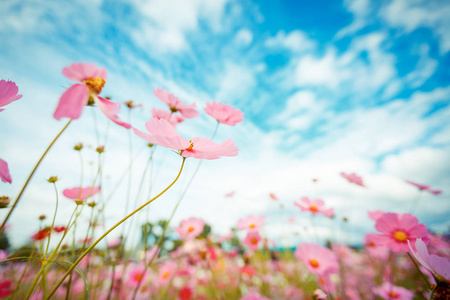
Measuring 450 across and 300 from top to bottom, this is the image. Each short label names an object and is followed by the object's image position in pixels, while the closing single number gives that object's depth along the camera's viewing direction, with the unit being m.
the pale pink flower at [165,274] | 0.61
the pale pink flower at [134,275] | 0.52
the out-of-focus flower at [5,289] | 0.25
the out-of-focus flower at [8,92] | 0.15
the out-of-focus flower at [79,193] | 0.23
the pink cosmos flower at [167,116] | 0.27
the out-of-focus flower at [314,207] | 0.41
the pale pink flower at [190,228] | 0.48
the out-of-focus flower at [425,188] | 0.48
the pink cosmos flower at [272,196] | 0.53
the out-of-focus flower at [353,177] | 0.42
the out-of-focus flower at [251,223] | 0.51
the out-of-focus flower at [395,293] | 0.42
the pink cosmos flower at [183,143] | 0.16
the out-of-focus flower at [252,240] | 0.54
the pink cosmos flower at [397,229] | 0.28
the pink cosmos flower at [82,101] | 0.14
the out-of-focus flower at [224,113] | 0.27
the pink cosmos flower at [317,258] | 0.36
